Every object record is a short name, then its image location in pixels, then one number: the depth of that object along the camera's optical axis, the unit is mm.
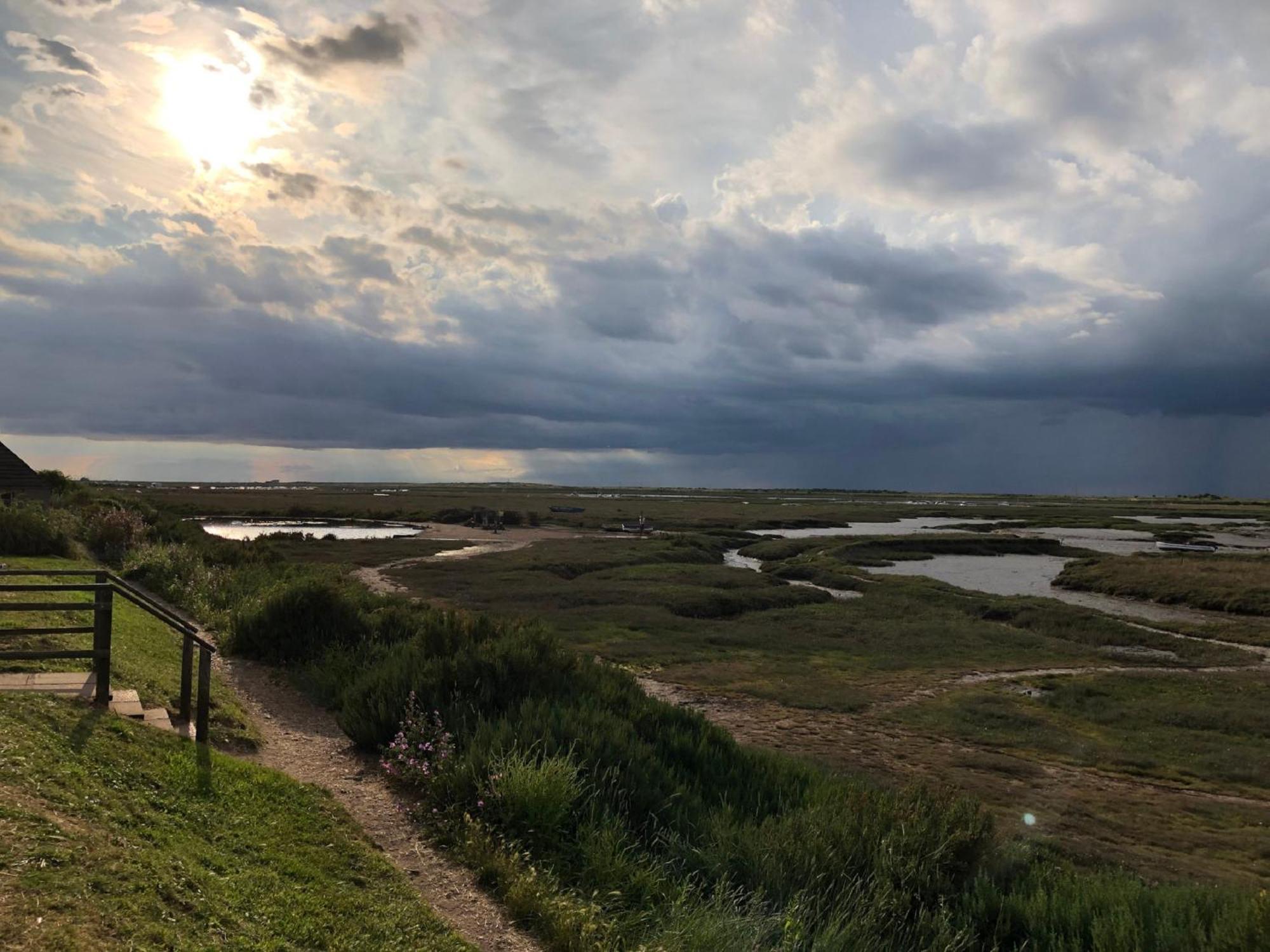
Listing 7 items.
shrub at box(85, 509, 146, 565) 29420
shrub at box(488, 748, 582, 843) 8992
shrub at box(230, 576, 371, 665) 18125
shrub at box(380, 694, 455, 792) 10438
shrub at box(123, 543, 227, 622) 22328
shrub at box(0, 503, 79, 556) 24672
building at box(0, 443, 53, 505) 38312
